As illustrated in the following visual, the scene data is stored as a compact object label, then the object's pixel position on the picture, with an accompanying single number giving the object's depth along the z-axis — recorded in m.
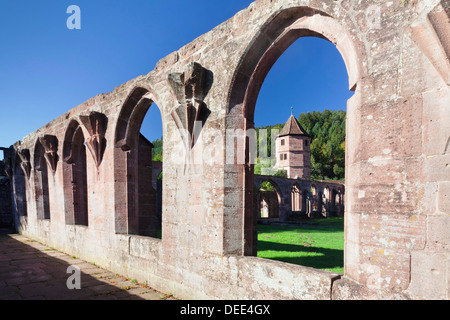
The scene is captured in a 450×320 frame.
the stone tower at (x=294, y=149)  37.00
